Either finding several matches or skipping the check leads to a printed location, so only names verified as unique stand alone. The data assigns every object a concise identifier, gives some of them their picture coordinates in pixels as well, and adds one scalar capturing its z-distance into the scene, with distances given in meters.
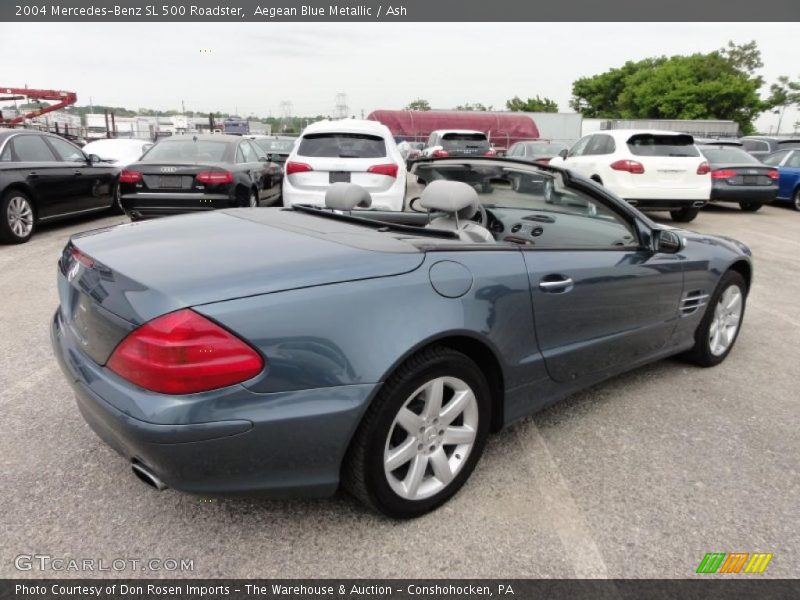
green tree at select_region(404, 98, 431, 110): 115.96
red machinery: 42.69
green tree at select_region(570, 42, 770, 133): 55.59
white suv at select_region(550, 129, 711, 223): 9.72
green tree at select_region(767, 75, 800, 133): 61.06
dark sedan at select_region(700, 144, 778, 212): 11.80
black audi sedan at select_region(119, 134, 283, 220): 7.38
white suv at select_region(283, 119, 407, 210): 7.14
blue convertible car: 1.76
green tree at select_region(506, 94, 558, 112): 87.56
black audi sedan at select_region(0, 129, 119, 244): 7.24
